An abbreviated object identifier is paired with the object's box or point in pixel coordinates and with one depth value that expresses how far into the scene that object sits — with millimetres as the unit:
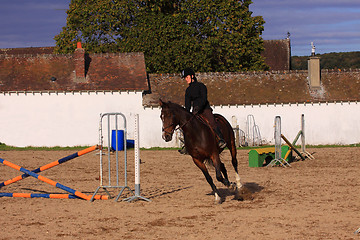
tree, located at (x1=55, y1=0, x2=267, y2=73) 44375
